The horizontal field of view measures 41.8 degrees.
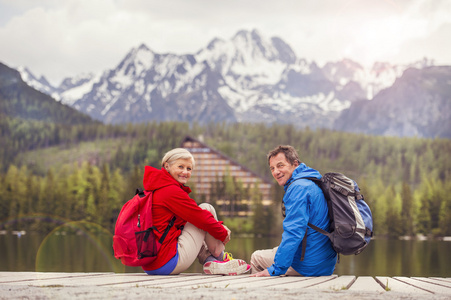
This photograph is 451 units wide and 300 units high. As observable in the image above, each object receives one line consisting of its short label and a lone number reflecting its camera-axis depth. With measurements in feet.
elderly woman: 27.50
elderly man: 25.71
